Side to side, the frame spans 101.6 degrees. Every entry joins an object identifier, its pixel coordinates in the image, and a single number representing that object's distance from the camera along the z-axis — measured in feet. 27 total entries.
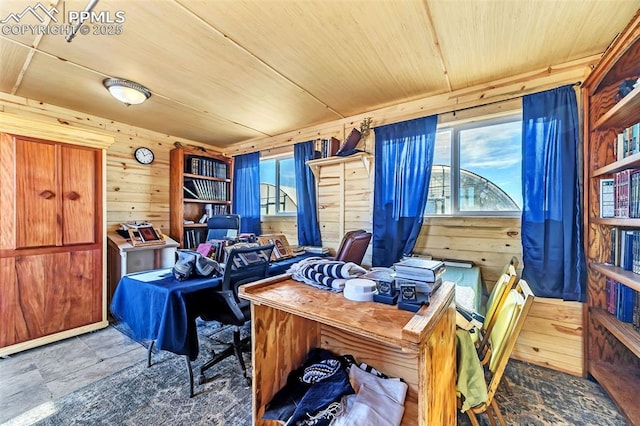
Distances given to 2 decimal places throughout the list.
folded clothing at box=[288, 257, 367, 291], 3.63
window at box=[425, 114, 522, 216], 7.61
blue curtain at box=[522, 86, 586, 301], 6.39
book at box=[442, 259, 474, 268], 7.61
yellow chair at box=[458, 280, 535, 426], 3.70
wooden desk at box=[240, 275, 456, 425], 2.45
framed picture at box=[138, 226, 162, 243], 10.57
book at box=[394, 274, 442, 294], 3.01
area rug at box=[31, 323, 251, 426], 5.03
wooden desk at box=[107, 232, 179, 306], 9.78
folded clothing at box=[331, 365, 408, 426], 3.08
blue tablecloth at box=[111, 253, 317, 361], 5.65
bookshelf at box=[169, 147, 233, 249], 12.56
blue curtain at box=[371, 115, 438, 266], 8.45
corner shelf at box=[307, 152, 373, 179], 9.70
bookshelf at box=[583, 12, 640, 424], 5.17
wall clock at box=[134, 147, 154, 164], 11.81
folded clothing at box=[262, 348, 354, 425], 3.36
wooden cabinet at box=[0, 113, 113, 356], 7.34
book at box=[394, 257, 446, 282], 3.14
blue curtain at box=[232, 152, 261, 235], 13.41
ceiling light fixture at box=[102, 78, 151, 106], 7.59
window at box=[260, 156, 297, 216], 13.23
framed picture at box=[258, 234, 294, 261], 9.60
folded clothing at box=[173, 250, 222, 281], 6.49
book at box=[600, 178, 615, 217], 5.85
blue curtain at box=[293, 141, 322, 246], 11.27
